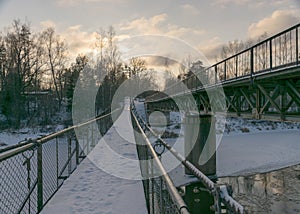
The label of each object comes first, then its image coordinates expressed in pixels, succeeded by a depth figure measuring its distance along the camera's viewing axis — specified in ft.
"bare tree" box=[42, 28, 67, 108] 173.68
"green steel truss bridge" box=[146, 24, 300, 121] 28.99
